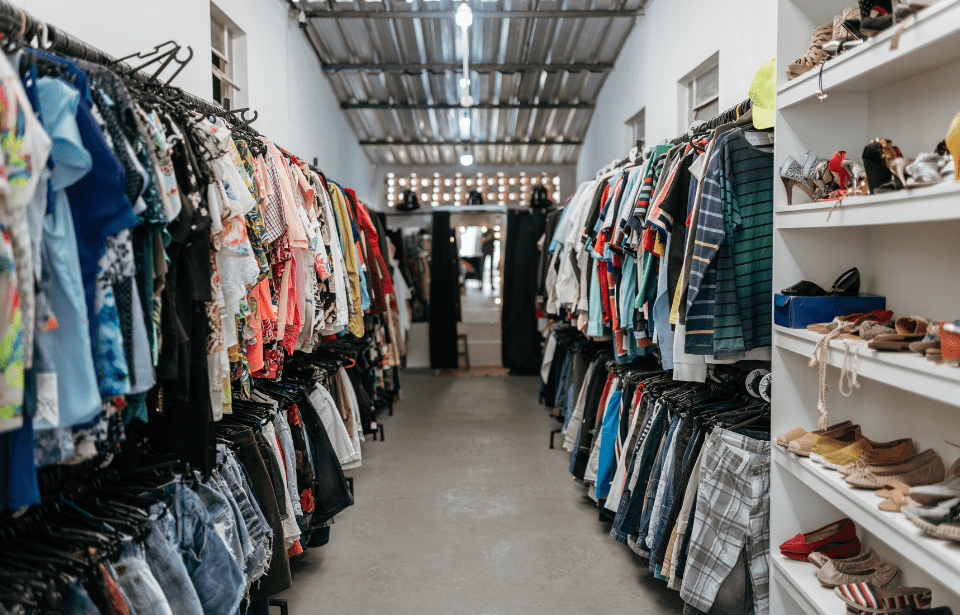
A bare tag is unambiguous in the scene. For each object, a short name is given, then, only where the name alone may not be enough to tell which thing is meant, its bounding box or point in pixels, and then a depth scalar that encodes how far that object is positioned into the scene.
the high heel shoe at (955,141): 1.44
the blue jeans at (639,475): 2.92
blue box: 1.98
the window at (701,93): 4.35
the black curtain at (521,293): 8.33
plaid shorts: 2.25
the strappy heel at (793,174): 2.03
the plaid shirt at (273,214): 2.50
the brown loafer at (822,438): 1.99
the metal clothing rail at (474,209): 8.63
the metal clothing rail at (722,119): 2.58
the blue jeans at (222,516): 1.99
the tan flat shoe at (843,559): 2.00
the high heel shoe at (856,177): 1.86
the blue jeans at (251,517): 2.20
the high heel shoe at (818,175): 1.96
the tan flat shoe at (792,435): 2.07
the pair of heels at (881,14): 1.49
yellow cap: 2.29
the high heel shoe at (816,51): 1.91
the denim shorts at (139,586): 1.56
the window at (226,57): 4.20
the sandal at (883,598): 1.72
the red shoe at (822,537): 2.07
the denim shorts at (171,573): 1.68
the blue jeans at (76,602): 1.39
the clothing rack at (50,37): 1.31
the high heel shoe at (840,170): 1.90
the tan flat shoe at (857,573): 1.92
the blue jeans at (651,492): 2.81
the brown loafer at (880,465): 1.79
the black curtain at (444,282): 8.61
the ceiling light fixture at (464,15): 4.44
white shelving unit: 1.52
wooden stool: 8.96
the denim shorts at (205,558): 1.84
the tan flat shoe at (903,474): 1.73
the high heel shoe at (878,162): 1.66
